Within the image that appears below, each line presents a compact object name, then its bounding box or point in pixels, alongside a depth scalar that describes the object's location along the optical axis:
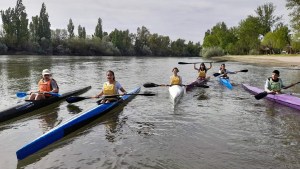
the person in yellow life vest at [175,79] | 14.26
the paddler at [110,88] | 10.46
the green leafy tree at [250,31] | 77.38
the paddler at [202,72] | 19.00
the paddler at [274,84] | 12.22
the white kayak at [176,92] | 11.98
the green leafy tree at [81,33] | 107.19
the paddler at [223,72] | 19.55
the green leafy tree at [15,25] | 77.00
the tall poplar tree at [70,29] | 108.44
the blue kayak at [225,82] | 17.33
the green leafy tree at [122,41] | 109.50
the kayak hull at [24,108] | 9.13
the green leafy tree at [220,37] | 91.19
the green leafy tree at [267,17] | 80.06
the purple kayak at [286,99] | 11.00
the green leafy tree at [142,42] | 123.25
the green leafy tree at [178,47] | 136.75
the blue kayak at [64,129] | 6.27
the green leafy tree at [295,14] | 44.10
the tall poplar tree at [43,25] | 87.44
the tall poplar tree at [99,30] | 109.31
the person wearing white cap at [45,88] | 10.91
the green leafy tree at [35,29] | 86.98
